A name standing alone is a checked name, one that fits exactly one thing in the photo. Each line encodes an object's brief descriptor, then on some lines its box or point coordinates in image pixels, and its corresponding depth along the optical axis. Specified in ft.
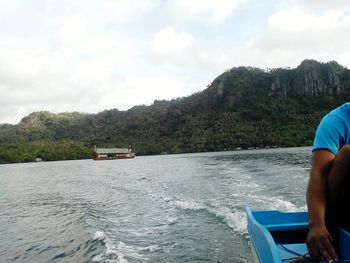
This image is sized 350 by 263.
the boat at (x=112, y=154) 405.39
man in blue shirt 9.97
